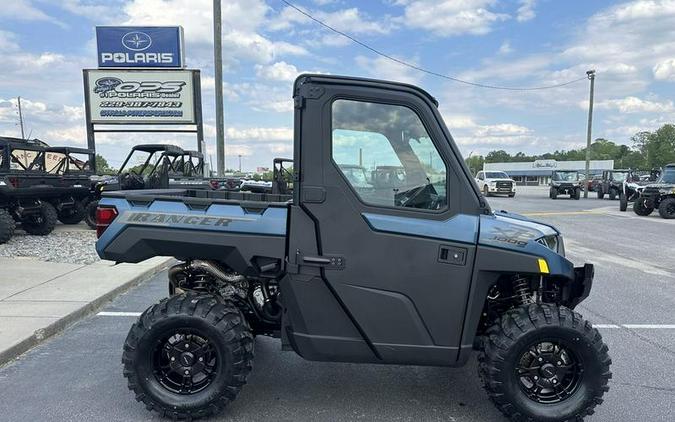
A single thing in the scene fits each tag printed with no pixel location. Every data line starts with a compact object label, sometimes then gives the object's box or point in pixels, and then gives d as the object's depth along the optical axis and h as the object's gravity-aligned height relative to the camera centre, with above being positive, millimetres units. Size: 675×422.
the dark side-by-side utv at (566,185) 30875 -1446
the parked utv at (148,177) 12219 -462
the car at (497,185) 33438 -1585
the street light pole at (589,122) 32312 +2752
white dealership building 90250 -1039
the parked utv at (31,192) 10305 -772
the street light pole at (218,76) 16781 +2954
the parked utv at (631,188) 20578 -1096
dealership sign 19172 +2636
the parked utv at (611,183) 30159 -1299
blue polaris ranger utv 2988 -678
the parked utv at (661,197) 17188 -1251
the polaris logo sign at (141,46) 19297 +4561
